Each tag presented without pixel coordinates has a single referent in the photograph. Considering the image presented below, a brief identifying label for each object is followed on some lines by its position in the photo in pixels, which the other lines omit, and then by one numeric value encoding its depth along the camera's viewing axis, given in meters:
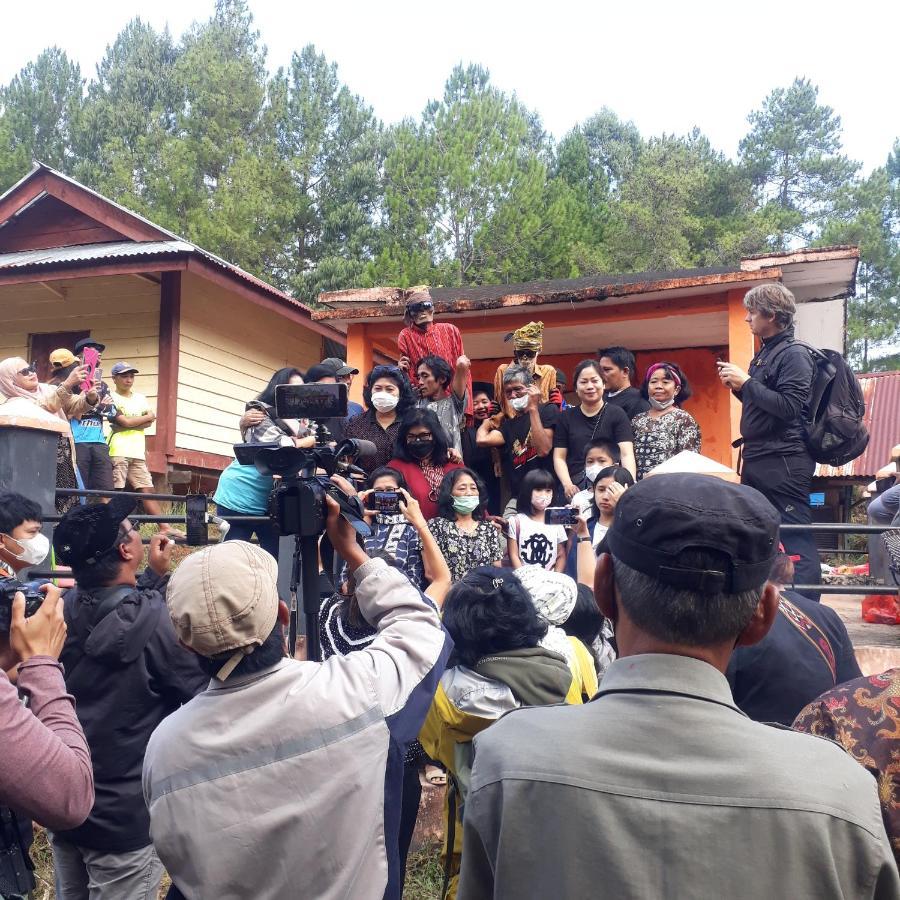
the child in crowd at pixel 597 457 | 6.49
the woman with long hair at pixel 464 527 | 5.70
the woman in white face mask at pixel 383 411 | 6.51
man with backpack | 5.29
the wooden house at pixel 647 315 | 8.94
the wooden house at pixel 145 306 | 12.05
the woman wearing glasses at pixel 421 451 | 6.20
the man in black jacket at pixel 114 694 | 3.09
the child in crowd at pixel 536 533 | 6.18
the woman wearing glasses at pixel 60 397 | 6.73
